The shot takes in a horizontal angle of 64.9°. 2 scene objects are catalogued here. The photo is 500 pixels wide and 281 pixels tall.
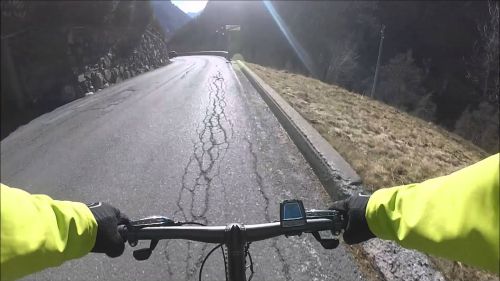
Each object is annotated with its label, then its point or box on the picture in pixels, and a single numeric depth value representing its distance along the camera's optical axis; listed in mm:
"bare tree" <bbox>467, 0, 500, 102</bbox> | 26544
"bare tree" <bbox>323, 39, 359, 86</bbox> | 38000
